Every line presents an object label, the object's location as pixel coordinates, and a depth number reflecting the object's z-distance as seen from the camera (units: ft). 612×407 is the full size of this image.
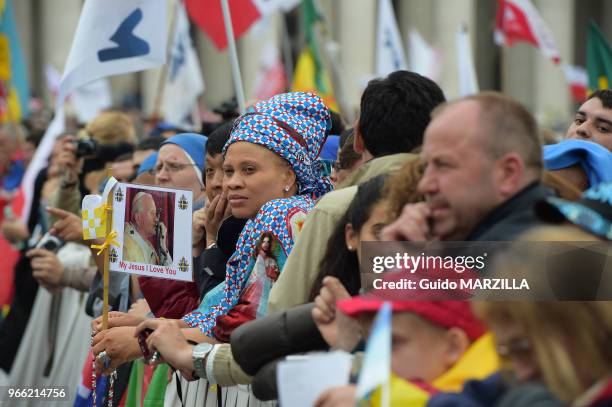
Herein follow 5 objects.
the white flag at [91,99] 65.31
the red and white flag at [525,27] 49.98
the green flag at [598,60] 37.27
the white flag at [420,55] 77.66
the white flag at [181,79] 52.54
